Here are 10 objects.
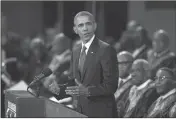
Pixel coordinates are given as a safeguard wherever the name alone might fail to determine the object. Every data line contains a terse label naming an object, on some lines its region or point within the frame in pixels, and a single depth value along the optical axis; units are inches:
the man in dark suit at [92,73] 362.9
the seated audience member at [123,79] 542.0
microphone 349.7
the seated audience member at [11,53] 705.2
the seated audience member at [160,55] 590.9
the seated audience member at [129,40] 738.2
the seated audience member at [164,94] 495.8
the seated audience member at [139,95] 523.2
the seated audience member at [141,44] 648.4
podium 334.0
